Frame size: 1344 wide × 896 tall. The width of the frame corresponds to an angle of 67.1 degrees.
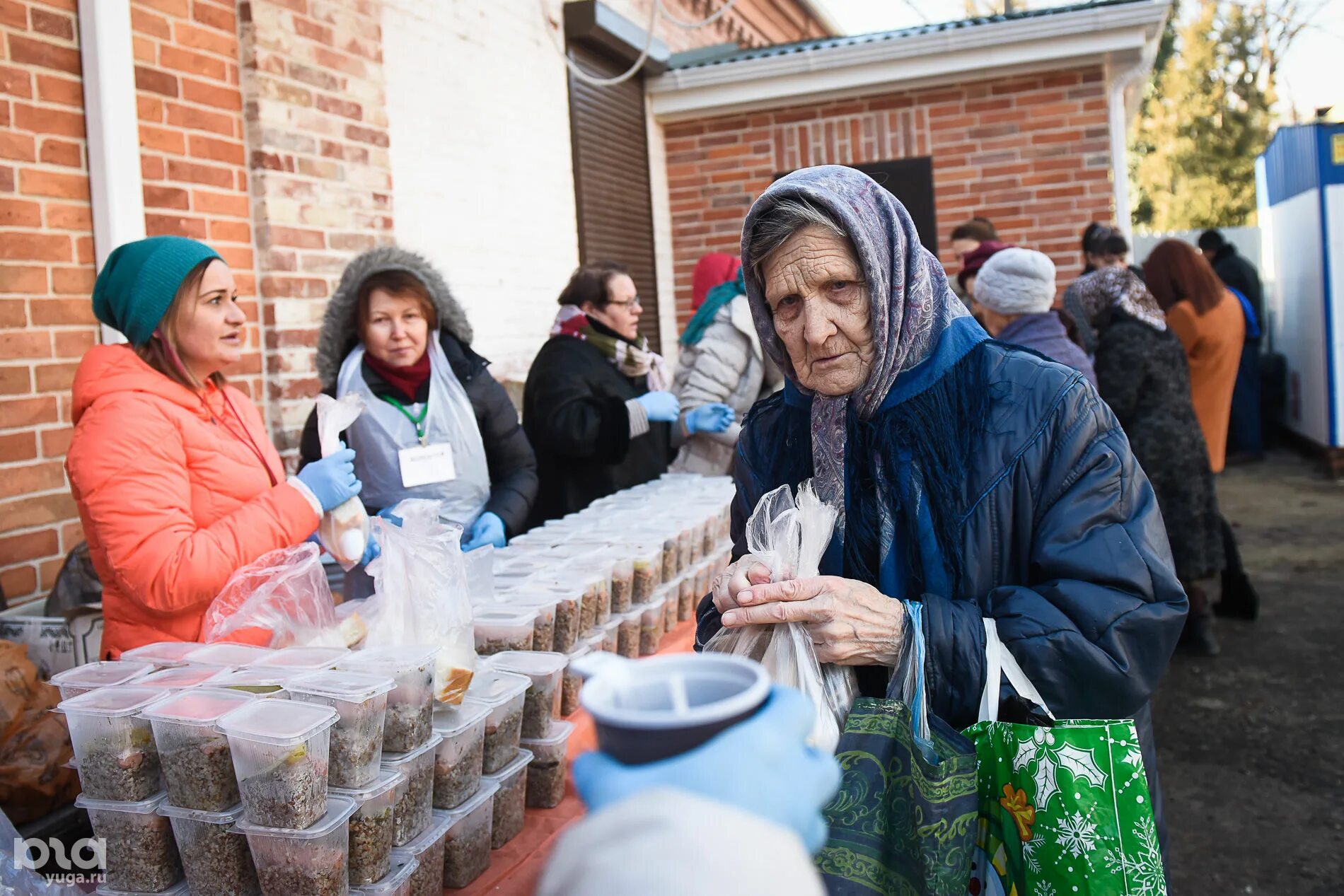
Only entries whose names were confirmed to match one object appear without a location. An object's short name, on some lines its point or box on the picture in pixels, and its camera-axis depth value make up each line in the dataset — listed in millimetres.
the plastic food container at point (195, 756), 1635
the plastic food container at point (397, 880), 1663
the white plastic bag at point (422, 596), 2006
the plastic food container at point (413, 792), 1752
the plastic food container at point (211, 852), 1653
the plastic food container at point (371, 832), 1663
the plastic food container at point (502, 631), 2311
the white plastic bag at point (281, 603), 2107
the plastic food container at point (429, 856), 1747
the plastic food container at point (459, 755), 1873
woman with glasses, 4230
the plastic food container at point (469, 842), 1863
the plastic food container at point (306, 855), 1595
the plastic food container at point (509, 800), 2020
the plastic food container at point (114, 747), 1676
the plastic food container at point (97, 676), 1782
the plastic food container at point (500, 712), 2018
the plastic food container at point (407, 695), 1774
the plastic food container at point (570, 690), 2482
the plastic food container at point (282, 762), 1562
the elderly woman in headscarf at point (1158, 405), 5367
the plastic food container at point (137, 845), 1684
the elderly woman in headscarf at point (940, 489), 1542
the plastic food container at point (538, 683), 2191
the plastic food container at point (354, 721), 1657
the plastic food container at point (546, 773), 2191
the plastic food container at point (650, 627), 2910
